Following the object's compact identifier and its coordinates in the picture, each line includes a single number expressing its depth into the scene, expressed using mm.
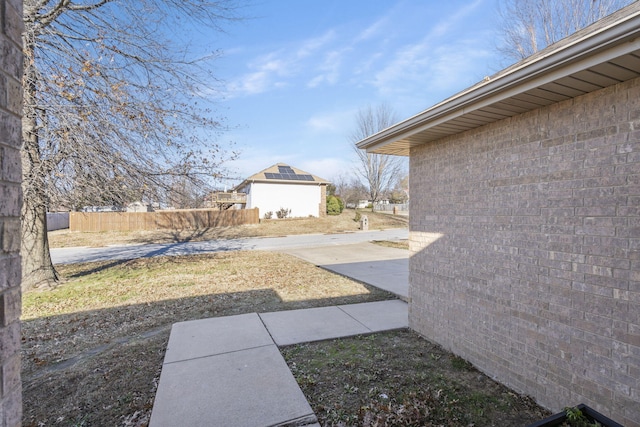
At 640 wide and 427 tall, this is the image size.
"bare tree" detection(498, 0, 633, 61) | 13305
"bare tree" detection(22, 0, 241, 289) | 5727
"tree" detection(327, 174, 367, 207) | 44625
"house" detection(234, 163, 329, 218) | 28359
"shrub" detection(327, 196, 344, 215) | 31297
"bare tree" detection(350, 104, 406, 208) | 30500
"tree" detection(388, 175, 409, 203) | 44803
